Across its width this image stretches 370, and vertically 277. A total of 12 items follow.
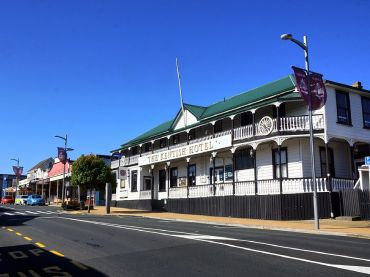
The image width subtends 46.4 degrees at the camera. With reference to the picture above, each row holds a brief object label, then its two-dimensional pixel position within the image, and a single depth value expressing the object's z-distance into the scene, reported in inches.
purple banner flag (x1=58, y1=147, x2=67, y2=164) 1909.4
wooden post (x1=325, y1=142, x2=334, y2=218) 941.2
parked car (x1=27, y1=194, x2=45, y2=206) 2297.1
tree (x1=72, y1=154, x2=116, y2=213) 1449.3
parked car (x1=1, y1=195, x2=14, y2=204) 2810.0
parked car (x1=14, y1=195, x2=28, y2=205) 2480.3
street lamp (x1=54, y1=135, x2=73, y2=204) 1962.1
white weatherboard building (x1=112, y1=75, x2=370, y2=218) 1012.5
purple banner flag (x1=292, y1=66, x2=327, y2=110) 758.7
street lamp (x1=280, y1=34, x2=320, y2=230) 737.0
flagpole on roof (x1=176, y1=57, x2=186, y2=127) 1501.0
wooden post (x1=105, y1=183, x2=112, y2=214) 1396.9
